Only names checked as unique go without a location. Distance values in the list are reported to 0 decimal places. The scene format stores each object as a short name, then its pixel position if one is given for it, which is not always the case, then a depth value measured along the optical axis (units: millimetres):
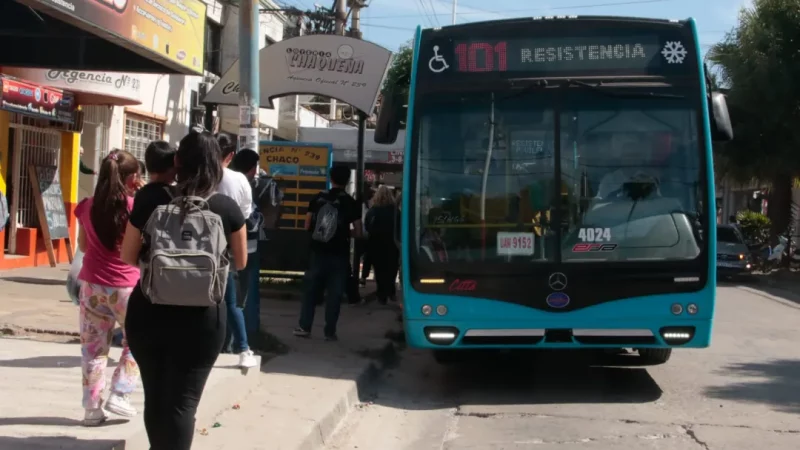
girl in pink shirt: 5023
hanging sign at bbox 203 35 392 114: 11750
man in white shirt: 6559
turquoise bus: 7504
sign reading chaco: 13242
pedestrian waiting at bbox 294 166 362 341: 9172
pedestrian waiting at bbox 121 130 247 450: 3889
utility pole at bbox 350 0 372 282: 12078
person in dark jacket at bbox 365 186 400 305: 13578
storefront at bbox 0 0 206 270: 9867
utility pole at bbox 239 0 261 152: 8484
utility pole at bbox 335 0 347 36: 19609
